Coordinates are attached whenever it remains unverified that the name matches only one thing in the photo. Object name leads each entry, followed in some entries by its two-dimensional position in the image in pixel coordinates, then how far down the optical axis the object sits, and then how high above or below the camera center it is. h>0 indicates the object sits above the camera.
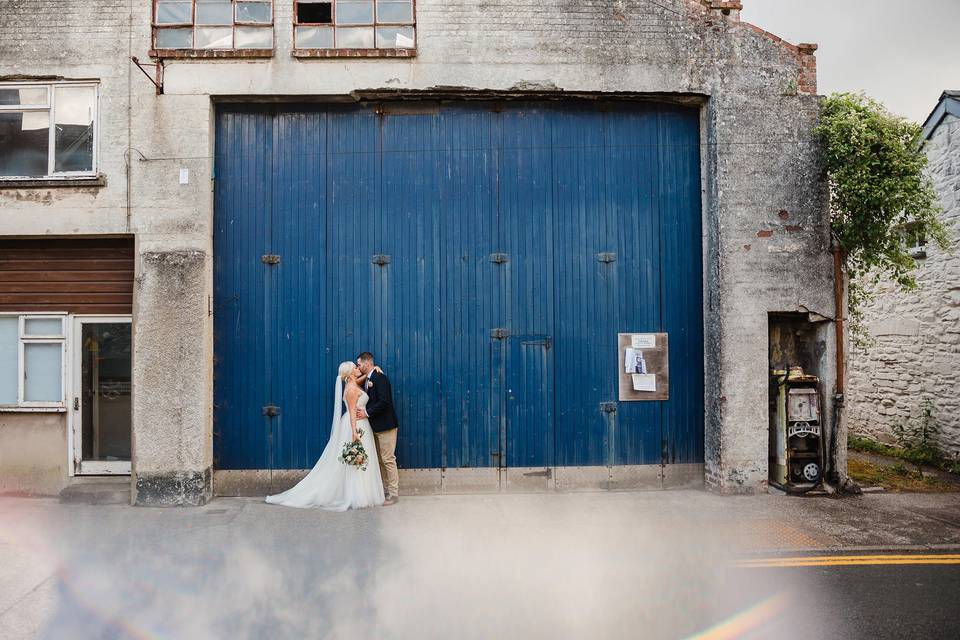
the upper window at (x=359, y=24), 8.80 +4.21
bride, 8.22 -1.83
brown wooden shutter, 8.92 +0.81
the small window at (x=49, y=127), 8.71 +2.81
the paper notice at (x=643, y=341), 9.02 -0.14
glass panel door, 8.93 -0.82
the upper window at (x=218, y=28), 8.76 +4.14
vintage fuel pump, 8.72 -1.41
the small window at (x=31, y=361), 8.86 -0.37
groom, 8.28 -1.09
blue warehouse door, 8.88 +0.79
